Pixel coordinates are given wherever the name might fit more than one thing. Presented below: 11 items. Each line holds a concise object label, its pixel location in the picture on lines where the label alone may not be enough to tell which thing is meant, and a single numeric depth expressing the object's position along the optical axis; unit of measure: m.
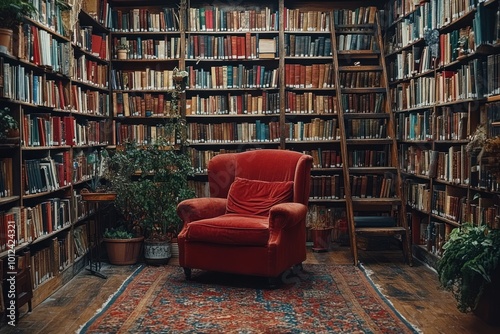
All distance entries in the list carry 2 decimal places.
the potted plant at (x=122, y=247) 5.81
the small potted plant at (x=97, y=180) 5.31
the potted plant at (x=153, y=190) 5.80
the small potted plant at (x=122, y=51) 6.96
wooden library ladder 6.46
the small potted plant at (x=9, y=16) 3.81
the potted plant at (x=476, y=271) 3.76
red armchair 4.82
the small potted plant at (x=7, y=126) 3.73
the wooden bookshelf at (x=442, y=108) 4.46
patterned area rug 3.81
